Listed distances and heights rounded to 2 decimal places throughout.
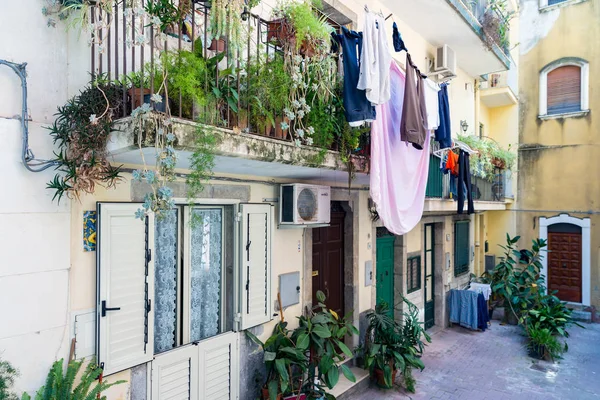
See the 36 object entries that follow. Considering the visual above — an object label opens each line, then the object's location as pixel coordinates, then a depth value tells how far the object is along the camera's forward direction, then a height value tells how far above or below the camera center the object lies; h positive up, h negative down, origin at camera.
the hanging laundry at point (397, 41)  5.90 +2.27
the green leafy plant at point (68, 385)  3.25 -1.50
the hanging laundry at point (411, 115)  5.71 +1.17
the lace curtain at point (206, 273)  4.96 -0.92
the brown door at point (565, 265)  13.07 -2.13
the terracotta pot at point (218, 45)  4.42 +1.64
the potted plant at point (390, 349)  6.79 -2.51
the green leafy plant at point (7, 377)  3.15 -1.39
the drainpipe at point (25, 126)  3.33 +0.58
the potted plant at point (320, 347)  5.43 -2.01
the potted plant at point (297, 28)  4.78 +2.00
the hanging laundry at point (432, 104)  6.72 +1.55
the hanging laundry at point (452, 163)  8.77 +0.77
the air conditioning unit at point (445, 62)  9.90 +3.30
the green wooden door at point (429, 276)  10.58 -2.02
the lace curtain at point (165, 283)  4.54 -0.94
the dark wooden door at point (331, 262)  6.89 -1.09
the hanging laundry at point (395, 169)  5.64 +0.44
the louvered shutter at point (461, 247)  11.76 -1.42
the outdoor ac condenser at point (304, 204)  5.68 -0.08
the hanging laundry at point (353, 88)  5.10 +1.36
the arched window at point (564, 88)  13.11 +3.62
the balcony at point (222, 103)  3.43 +0.92
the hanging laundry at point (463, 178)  9.03 +0.47
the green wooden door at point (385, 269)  8.61 -1.51
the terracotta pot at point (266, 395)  5.27 -2.51
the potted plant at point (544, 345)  8.57 -3.06
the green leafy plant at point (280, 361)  5.07 -2.05
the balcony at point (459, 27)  8.45 +3.89
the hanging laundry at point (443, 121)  7.17 +1.37
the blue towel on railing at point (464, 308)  10.66 -2.85
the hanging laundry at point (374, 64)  4.91 +1.61
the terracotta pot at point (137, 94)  3.47 +0.89
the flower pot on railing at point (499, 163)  12.08 +1.07
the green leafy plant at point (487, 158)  10.71 +1.16
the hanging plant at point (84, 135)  3.36 +0.51
